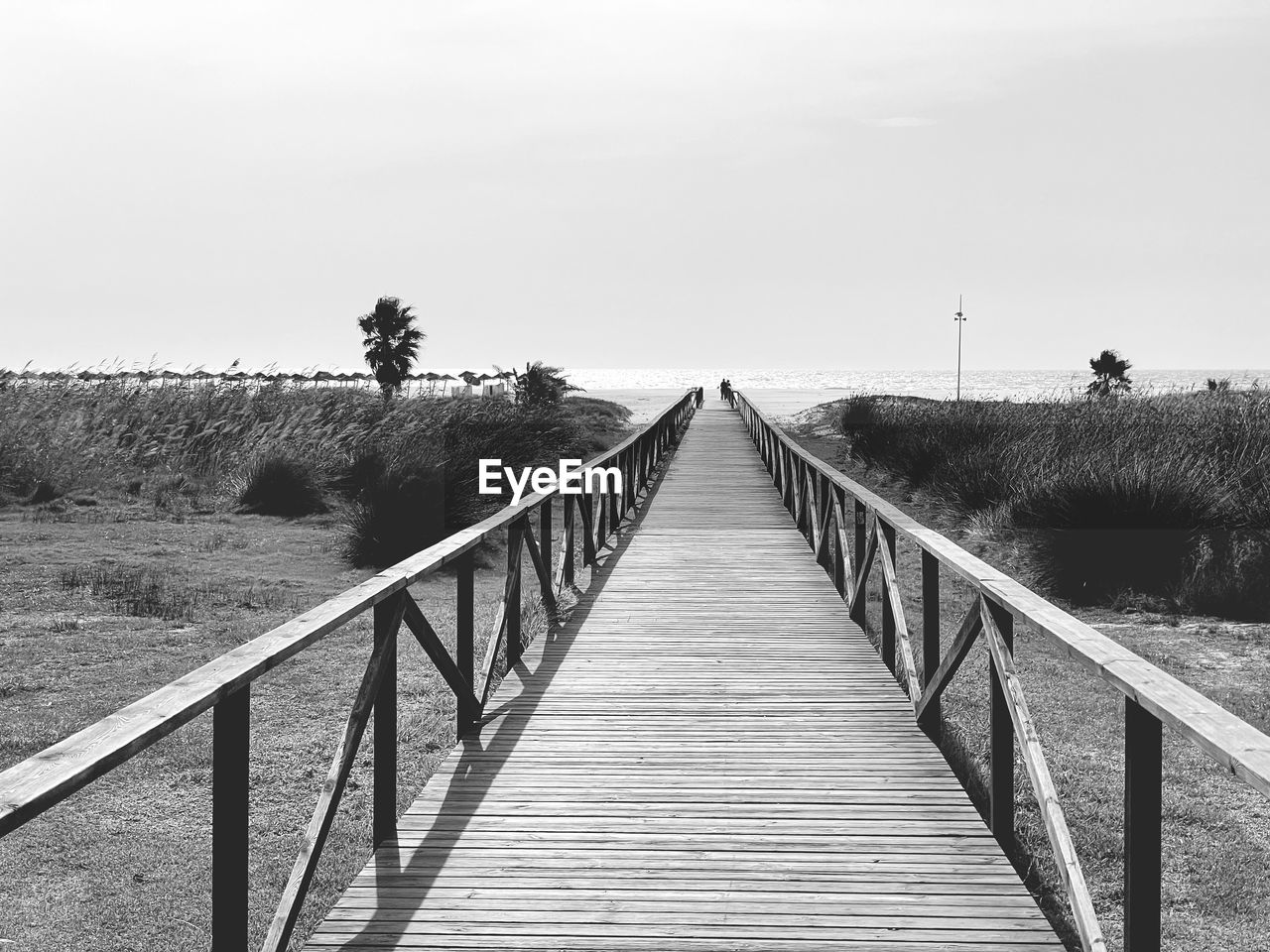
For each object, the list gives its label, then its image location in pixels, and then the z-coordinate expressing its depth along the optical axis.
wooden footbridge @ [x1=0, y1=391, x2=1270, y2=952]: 2.42
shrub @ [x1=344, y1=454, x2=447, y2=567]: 12.14
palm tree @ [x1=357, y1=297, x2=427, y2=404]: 54.97
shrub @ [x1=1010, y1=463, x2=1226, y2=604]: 10.30
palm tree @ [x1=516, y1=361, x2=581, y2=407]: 31.45
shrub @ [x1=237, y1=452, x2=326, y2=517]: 15.48
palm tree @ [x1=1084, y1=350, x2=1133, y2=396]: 71.12
